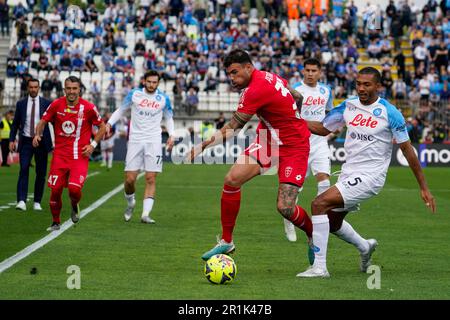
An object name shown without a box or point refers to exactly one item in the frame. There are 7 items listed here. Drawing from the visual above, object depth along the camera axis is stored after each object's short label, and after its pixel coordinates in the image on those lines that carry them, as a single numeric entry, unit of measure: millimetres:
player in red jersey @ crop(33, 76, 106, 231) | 15000
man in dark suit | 18359
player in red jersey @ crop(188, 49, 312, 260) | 11078
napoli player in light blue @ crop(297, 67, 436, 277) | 10734
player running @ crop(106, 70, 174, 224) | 16891
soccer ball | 9898
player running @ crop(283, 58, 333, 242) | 15805
